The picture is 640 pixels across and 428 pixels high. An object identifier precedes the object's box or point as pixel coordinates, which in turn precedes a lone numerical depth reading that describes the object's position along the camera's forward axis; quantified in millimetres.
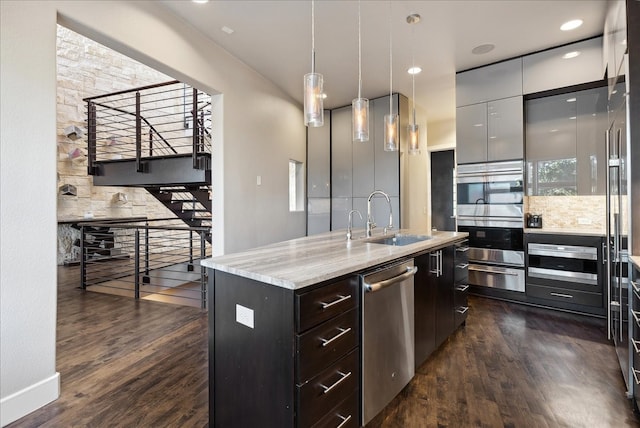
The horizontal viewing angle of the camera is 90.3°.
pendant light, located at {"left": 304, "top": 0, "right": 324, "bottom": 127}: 2021
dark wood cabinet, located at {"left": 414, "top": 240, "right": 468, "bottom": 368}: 2205
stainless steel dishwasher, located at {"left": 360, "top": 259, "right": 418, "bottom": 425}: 1662
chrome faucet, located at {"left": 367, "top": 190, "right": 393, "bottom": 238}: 2843
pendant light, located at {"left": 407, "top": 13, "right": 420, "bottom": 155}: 3127
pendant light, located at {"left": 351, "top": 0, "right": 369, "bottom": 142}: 2383
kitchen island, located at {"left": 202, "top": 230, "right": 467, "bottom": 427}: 1304
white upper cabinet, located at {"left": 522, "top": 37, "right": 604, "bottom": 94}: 3545
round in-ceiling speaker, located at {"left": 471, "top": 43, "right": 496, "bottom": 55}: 3727
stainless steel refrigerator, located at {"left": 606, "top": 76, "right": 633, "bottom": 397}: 1936
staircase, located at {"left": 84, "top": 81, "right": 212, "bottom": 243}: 4246
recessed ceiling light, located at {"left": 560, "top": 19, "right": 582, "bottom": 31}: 3250
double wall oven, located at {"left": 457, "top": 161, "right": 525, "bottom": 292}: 3889
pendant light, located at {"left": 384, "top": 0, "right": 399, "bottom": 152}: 2816
